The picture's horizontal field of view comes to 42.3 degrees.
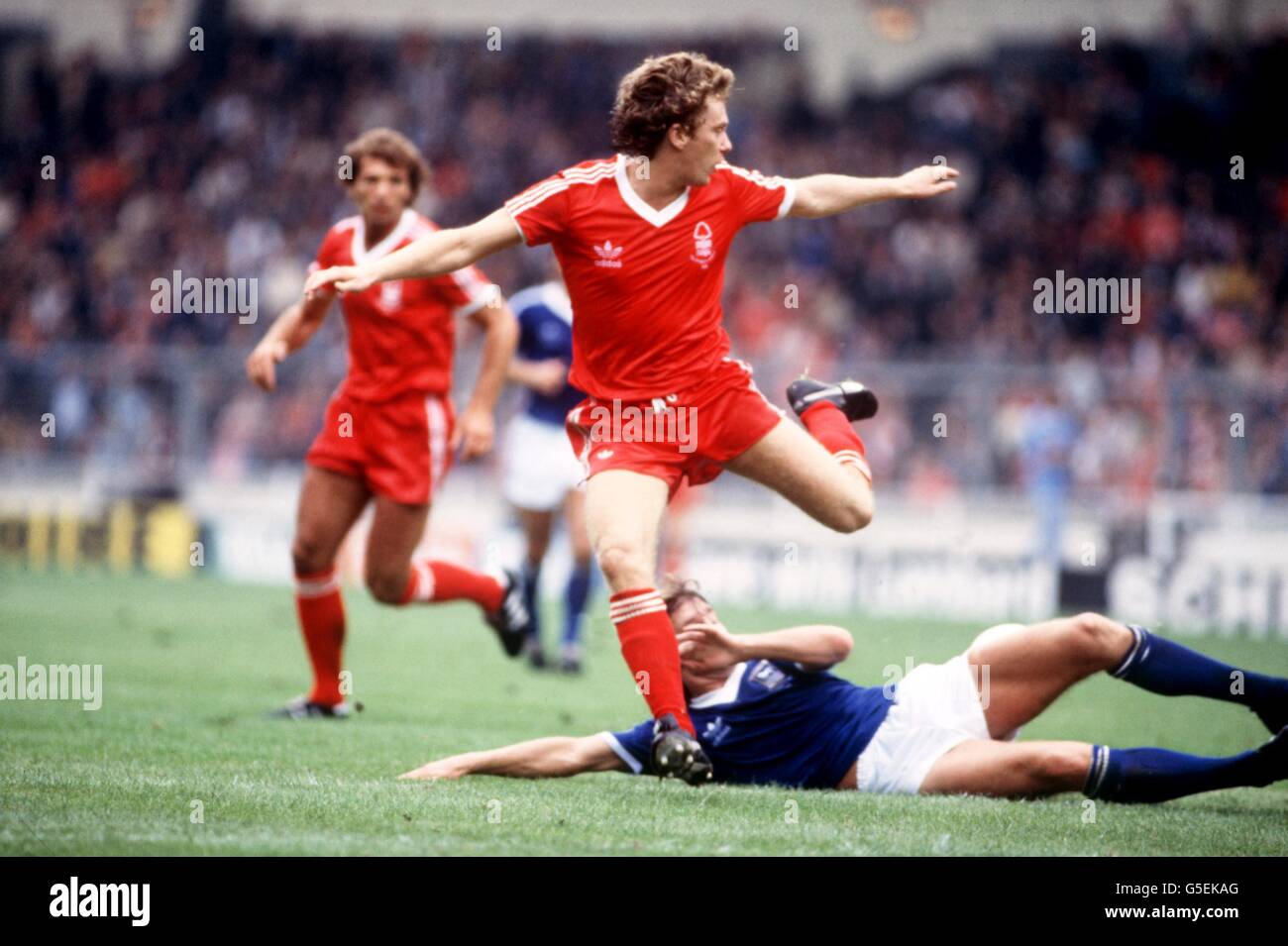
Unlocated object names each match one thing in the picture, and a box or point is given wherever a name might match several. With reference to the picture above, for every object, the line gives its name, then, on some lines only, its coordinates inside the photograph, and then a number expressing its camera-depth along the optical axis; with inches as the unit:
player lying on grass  227.5
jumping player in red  245.8
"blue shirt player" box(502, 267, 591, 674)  444.5
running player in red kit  322.7
